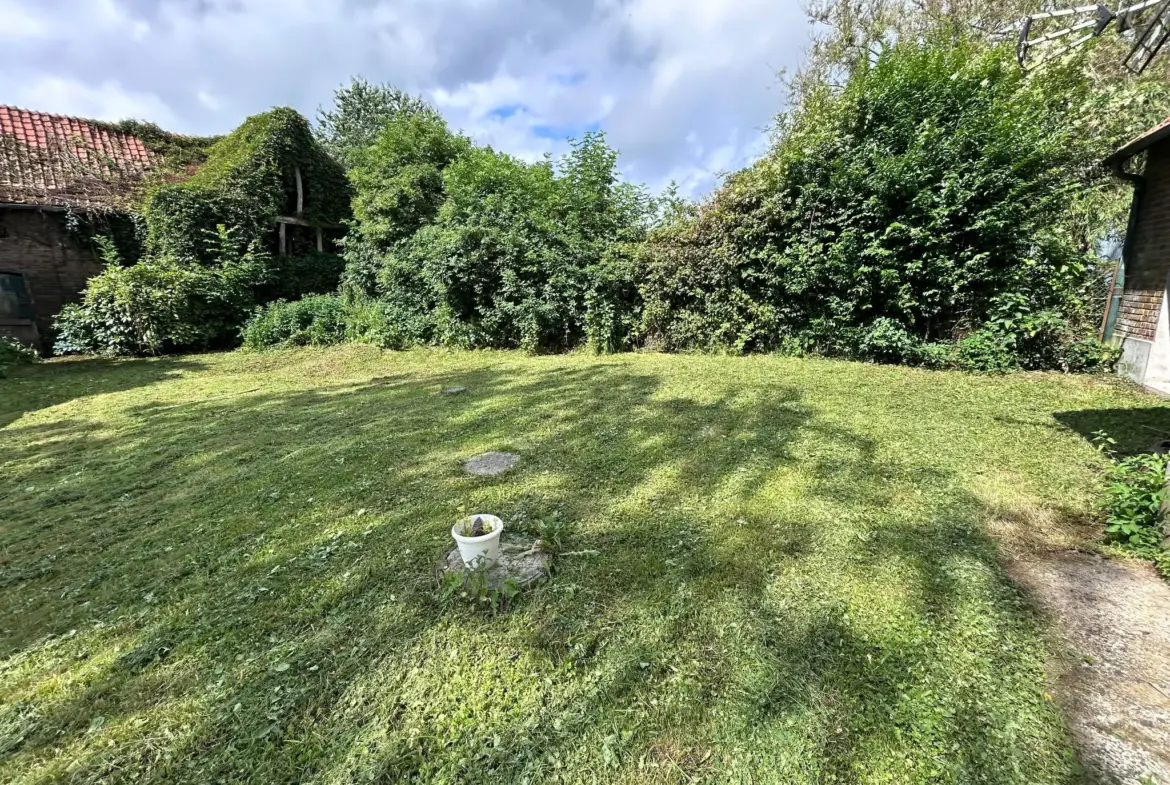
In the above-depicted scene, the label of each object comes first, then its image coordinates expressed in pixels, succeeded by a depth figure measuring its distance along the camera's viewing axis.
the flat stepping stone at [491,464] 3.46
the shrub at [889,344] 5.92
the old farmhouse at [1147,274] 4.55
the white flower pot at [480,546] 2.10
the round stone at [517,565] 2.21
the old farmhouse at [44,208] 8.68
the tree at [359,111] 21.06
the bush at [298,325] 9.55
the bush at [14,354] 7.83
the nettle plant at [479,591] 2.07
